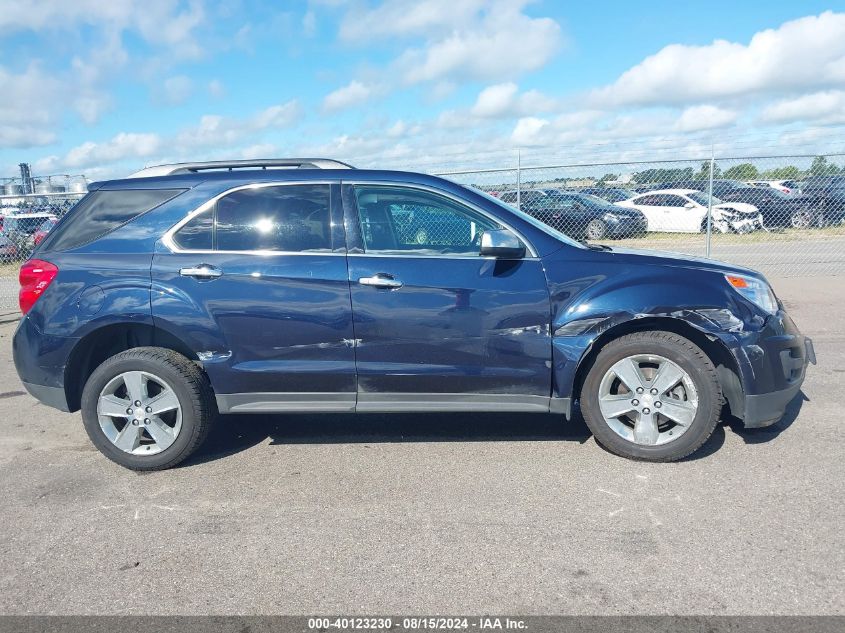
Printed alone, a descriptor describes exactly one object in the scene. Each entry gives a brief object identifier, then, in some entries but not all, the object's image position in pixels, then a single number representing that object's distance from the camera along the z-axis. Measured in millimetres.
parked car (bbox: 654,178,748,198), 13644
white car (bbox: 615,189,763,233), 16312
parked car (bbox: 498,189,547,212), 11695
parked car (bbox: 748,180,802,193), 14446
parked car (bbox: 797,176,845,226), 13695
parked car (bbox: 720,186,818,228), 14992
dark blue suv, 4137
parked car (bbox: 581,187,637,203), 13227
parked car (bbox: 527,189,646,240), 12852
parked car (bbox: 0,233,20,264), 14906
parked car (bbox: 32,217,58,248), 14573
